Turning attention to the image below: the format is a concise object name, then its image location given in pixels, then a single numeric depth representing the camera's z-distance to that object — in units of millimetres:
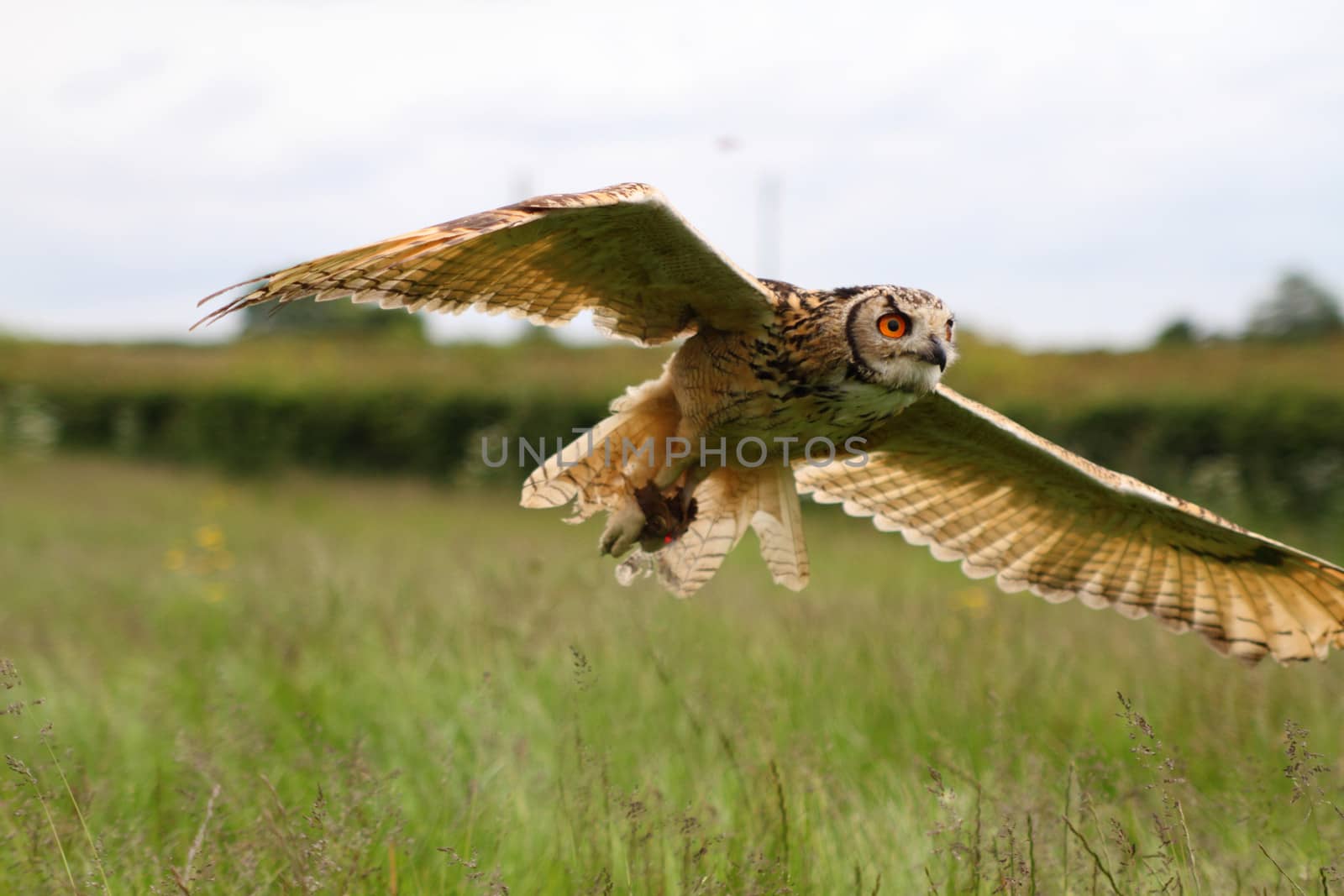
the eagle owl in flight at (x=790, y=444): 3287
